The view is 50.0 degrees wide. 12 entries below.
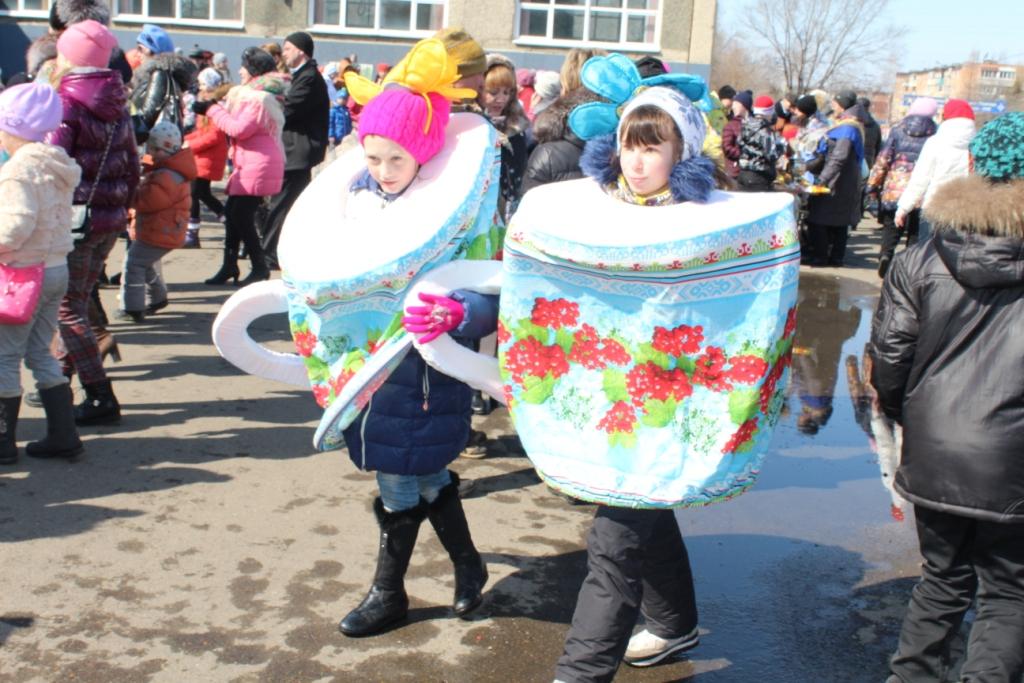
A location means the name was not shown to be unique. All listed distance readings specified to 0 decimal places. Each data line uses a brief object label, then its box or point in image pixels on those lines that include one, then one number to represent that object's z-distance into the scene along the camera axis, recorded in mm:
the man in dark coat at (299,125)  9719
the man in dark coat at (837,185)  12586
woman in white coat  9703
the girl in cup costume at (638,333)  2980
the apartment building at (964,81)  70375
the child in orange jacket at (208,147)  10023
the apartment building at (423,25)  22984
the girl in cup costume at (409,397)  3430
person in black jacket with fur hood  3129
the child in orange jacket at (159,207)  7145
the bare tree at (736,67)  63188
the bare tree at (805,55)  45781
